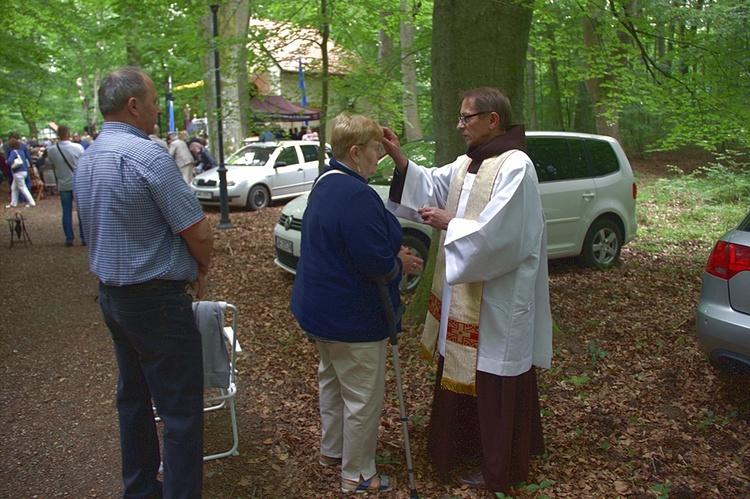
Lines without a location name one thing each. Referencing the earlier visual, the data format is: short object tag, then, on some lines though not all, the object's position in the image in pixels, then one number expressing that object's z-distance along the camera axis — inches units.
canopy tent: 383.6
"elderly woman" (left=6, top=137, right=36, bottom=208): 679.1
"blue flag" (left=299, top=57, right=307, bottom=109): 380.4
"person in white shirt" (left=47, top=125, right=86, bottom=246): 454.3
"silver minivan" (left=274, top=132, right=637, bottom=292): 321.7
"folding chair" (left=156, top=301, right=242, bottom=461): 149.3
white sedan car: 627.5
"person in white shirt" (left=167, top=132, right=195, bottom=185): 526.0
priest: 126.6
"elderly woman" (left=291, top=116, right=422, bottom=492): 125.2
